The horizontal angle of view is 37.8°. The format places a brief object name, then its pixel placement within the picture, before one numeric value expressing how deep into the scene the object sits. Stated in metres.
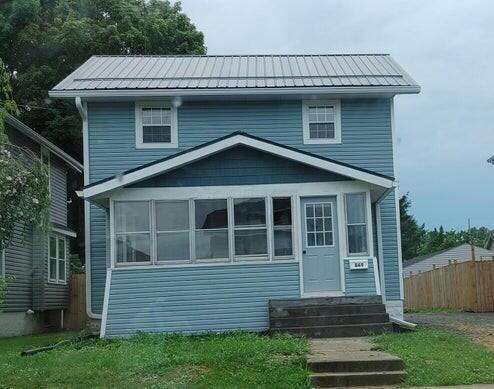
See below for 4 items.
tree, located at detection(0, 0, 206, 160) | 31.84
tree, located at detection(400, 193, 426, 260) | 59.81
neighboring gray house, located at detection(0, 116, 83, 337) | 20.56
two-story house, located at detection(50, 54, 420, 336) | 14.53
